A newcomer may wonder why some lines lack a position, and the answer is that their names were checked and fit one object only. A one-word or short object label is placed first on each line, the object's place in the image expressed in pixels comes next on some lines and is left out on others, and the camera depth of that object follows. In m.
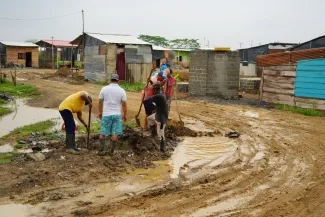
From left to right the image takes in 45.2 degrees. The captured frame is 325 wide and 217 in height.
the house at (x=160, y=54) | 36.39
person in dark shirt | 8.49
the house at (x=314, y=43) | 22.66
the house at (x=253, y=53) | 34.84
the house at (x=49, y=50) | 44.44
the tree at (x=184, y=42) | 71.69
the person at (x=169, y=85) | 10.62
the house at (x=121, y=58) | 25.28
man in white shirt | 7.74
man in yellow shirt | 8.05
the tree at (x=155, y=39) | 68.19
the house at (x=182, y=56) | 48.72
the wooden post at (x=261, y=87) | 17.37
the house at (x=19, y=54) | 41.62
